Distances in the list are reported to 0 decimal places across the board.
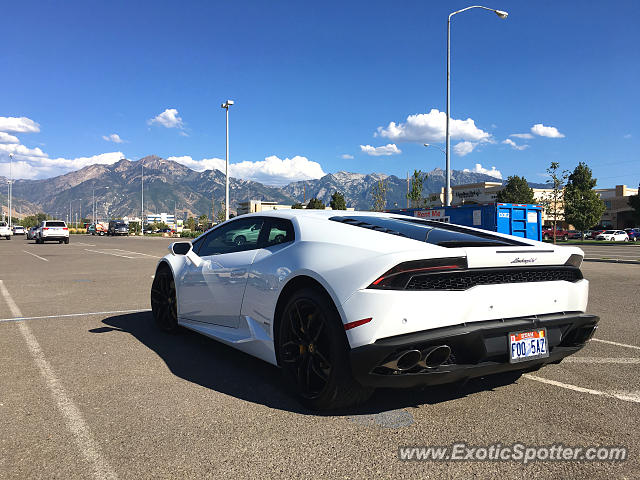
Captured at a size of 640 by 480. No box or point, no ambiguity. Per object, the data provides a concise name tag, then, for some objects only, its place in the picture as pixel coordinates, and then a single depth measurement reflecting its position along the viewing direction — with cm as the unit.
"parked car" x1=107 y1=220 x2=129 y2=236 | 6191
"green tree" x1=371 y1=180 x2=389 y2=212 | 6009
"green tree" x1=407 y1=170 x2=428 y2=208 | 5162
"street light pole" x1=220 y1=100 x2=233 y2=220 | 3397
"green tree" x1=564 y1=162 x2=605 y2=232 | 5212
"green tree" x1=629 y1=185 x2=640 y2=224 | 5688
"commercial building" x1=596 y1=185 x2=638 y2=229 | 8356
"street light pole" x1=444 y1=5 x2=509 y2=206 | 2322
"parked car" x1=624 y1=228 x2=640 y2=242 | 5700
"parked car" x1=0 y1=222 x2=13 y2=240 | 4791
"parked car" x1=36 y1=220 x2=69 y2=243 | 3385
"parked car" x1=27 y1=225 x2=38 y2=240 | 4038
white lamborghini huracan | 284
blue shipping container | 1894
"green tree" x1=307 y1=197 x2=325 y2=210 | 8314
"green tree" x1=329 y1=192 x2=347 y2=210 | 7375
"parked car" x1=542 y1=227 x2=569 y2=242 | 5898
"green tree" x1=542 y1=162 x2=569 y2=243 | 4878
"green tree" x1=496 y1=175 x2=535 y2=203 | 7894
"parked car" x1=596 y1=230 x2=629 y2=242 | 5319
